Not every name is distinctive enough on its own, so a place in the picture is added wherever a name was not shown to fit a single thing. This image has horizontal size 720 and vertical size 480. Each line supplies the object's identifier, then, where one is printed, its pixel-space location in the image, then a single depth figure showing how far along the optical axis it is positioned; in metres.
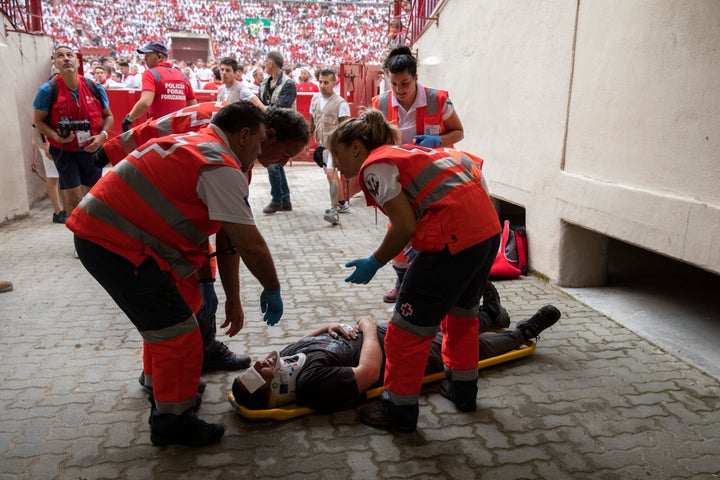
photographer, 5.50
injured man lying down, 2.77
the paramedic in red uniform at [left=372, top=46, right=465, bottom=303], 3.87
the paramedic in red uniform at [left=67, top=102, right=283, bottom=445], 2.20
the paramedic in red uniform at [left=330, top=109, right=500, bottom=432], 2.45
